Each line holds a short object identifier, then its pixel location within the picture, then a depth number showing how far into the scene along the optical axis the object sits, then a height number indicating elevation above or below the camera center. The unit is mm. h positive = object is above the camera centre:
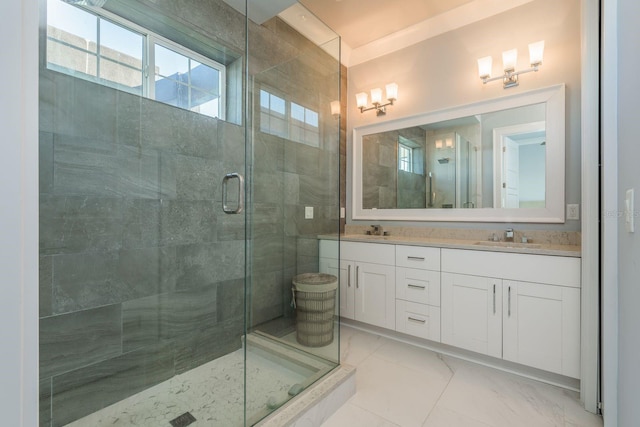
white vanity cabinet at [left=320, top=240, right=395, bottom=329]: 2359 -569
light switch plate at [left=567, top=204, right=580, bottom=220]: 2010 +15
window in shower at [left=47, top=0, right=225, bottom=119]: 1378 +864
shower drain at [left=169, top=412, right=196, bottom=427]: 1406 -1041
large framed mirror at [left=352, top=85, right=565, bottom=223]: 2129 +432
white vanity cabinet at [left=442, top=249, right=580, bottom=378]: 1683 -605
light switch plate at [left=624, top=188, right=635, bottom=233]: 729 +6
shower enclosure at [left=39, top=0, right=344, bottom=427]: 1362 +44
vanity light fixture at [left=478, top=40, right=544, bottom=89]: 2104 +1150
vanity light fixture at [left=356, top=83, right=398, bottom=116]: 2852 +1175
